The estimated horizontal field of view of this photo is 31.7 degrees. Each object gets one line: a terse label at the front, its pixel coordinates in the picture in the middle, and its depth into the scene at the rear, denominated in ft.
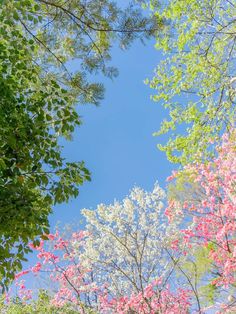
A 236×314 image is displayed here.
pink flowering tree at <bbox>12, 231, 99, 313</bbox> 34.03
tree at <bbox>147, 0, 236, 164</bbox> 26.71
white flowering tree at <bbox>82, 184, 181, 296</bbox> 30.55
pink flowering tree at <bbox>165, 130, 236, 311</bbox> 27.25
